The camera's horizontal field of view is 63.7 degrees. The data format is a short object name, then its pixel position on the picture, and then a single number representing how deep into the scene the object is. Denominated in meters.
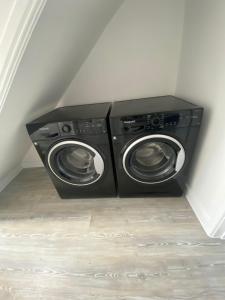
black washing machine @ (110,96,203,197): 1.26
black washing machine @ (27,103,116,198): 1.32
